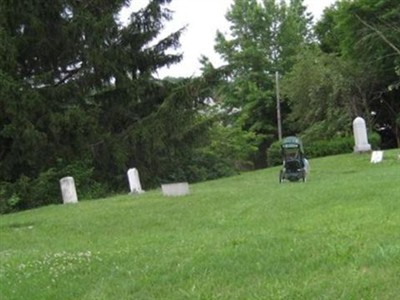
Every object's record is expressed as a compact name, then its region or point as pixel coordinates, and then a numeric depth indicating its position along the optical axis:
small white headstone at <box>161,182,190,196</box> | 14.41
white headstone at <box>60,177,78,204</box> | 16.83
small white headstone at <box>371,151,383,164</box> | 20.05
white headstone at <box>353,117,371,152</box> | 23.03
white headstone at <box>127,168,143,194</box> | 17.94
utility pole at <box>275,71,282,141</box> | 40.86
